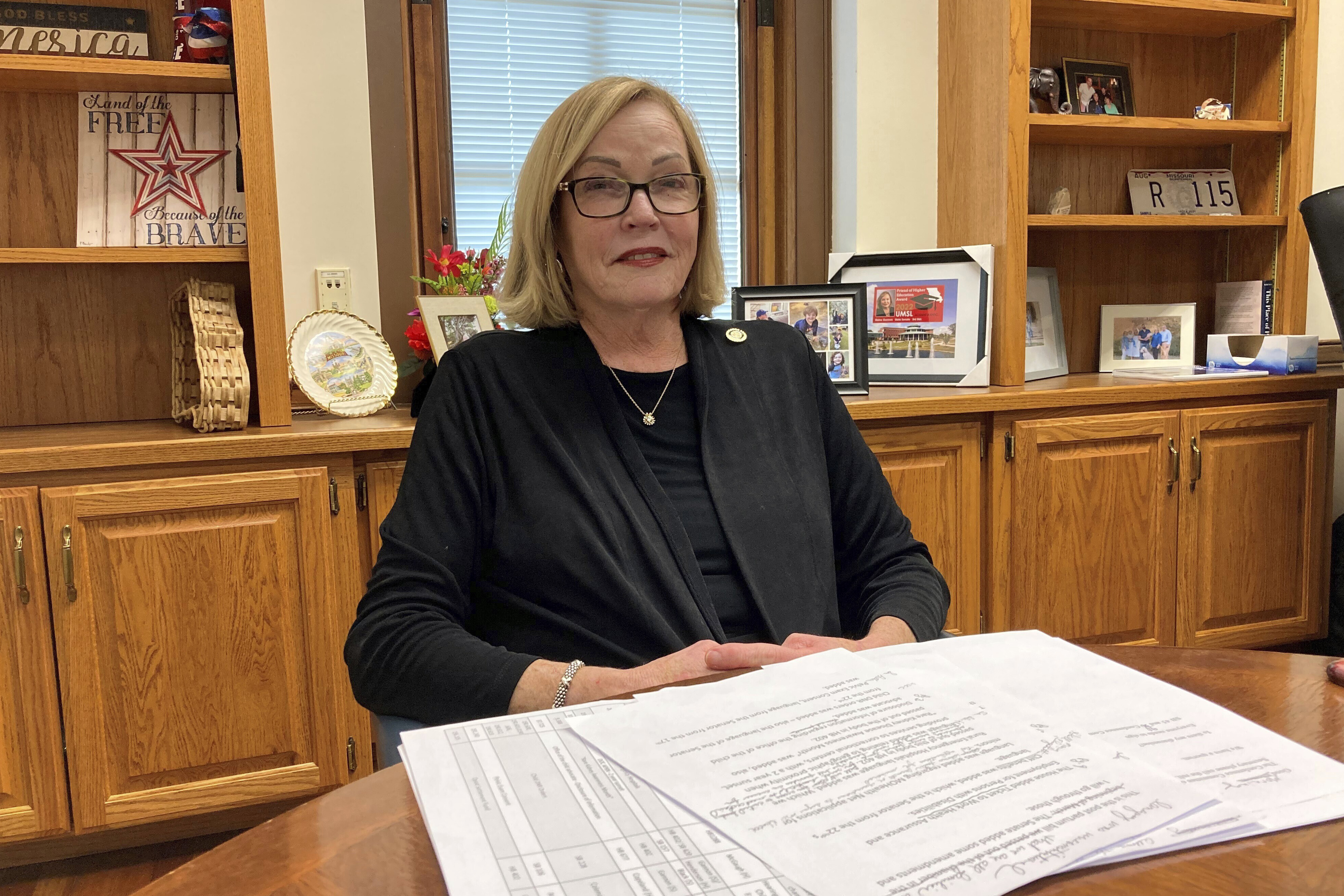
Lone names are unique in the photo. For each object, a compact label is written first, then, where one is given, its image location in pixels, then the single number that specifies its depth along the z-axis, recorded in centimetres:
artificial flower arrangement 217
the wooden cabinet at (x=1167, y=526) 236
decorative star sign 210
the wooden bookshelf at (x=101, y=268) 192
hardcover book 280
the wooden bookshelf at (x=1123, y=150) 250
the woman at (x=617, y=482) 114
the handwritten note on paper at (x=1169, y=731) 56
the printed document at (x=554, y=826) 49
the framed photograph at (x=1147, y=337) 279
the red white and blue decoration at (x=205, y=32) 197
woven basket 190
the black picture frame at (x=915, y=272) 251
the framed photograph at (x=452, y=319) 208
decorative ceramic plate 211
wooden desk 50
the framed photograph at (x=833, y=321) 231
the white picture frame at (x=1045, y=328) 268
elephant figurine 265
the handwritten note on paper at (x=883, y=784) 50
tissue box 253
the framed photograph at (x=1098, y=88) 276
